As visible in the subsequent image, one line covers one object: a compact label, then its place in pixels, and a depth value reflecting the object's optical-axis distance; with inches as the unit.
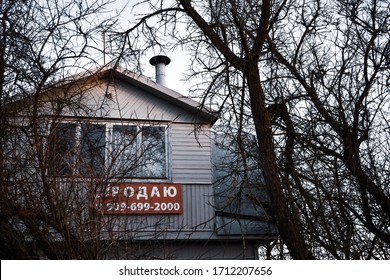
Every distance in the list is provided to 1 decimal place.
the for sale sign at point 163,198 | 425.1
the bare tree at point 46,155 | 198.8
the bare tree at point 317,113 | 264.8
